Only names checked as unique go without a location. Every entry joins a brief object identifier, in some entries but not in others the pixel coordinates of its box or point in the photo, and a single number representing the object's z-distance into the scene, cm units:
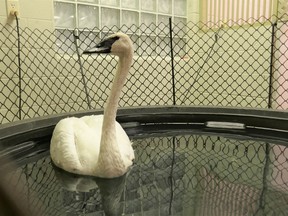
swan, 94
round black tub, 83
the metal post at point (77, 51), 182
